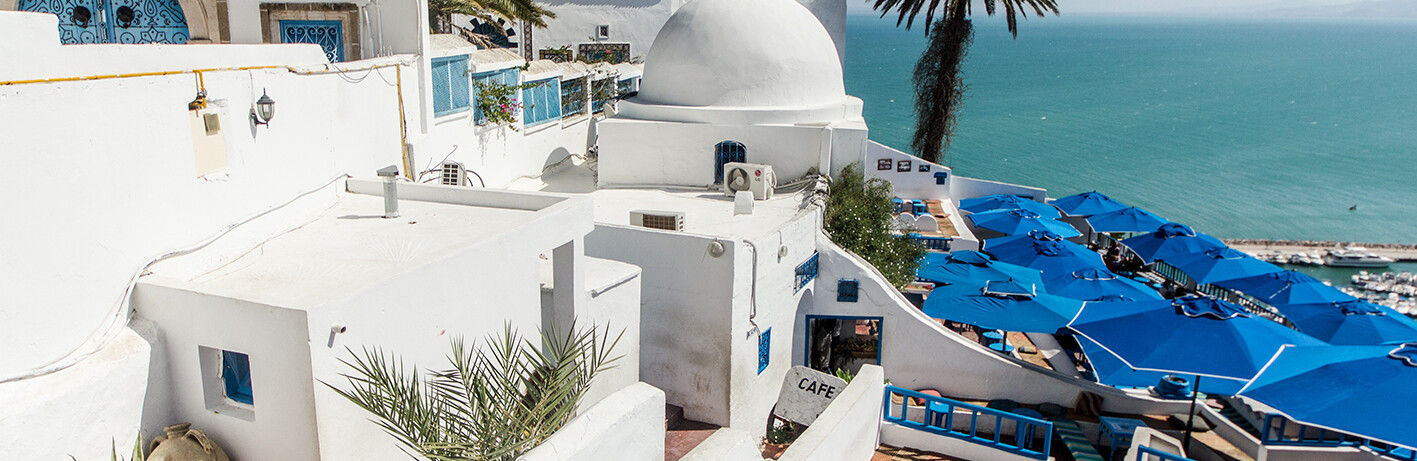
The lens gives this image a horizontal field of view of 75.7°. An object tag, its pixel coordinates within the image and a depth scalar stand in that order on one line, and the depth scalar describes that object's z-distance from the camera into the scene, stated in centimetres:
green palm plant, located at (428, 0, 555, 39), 2192
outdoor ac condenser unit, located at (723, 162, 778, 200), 1616
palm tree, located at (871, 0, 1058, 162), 2912
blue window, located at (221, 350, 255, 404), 708
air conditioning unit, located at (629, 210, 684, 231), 1288
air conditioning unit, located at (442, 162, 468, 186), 1352
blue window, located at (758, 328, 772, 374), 1376
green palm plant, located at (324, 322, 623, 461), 604
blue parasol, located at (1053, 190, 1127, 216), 2678
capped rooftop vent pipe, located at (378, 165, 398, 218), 962
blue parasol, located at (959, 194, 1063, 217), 2591
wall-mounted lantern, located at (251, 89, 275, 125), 913
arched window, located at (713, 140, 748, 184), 1719
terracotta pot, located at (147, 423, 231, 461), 673
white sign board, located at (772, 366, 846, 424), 1313
